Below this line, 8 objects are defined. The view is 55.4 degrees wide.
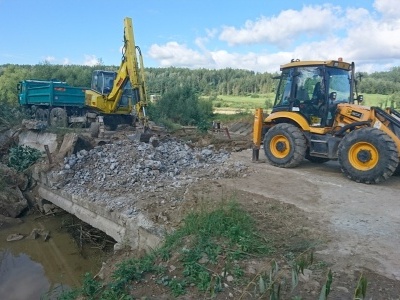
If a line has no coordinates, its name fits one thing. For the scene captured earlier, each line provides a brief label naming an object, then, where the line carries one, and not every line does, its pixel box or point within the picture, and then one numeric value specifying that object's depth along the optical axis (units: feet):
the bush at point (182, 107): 93.86
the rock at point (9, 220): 30.19
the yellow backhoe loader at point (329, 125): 24.49
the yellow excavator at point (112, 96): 45.83
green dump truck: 52.13
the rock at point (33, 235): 27.97
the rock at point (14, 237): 27.55
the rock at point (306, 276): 12.84
